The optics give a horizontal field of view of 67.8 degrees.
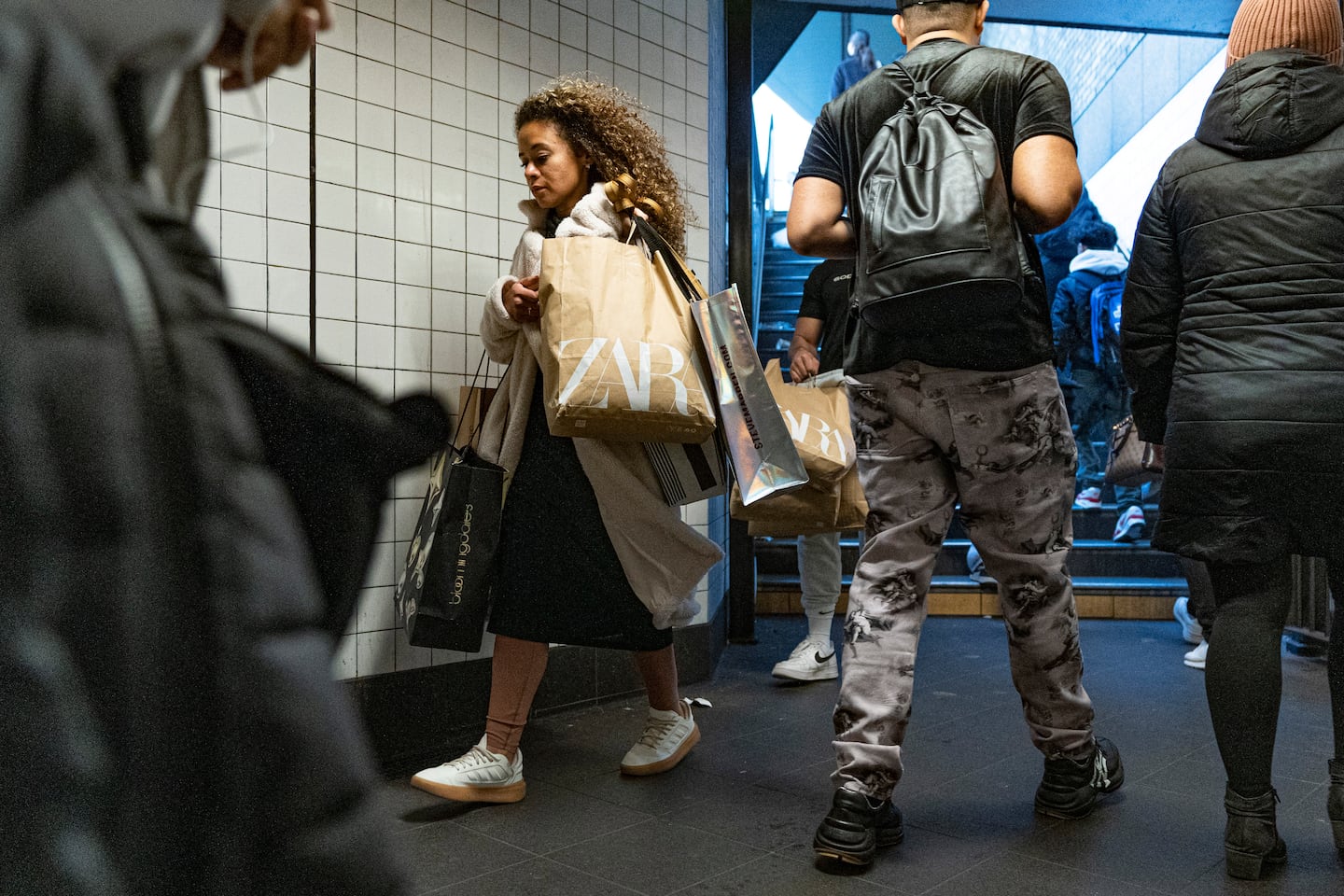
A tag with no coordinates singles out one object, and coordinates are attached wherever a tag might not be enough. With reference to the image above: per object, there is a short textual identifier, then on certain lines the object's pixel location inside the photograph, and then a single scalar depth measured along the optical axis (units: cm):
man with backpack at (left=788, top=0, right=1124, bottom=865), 148
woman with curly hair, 177
